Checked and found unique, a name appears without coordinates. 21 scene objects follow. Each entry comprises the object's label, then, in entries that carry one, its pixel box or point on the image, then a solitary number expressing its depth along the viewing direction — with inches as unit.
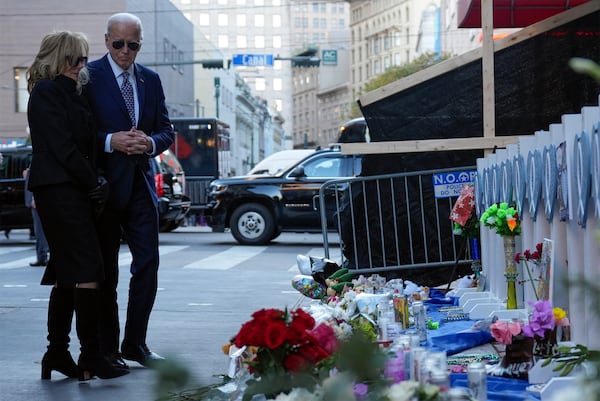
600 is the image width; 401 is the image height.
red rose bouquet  101.6
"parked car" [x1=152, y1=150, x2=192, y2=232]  782.0
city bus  1209.4
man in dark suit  217.6
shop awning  371.6
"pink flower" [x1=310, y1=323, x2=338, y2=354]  107.1
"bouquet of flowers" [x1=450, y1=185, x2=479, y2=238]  291.1
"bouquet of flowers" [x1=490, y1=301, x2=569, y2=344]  171.0
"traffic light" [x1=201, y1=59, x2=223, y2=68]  1193.7
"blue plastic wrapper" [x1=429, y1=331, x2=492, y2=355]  206.4
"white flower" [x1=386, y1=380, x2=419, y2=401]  96.6
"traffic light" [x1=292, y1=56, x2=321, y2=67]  1244.3
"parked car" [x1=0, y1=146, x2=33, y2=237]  748.6
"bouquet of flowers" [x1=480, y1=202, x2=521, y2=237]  229.3
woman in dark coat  201.0
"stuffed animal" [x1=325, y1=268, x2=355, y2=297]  293.9
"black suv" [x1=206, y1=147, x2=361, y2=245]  725.9
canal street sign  1488.7
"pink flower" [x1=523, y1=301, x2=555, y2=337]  170.6
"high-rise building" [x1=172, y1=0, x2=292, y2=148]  6181.1
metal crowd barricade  342.0
